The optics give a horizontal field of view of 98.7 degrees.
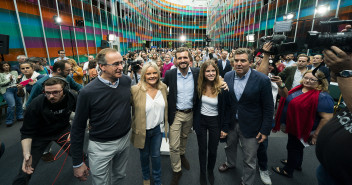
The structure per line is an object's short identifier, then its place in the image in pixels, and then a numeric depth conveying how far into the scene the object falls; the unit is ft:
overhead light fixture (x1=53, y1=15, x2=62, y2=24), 26.86
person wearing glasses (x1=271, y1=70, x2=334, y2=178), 6.73
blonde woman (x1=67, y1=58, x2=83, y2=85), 14.32
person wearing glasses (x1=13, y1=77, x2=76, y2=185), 5.91
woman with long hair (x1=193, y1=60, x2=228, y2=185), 7.13
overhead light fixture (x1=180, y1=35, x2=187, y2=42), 148.77
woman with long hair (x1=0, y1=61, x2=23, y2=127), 14.20
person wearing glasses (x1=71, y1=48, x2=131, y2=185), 5.07
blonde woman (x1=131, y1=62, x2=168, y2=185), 6.58
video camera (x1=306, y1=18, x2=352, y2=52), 2.97
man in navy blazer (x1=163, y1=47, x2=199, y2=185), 7.76
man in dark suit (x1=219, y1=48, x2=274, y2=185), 6.31
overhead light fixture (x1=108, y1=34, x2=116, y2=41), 41.87
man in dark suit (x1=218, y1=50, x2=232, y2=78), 18.70
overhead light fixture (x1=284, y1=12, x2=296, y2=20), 31.63
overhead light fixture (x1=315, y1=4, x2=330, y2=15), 26.50
